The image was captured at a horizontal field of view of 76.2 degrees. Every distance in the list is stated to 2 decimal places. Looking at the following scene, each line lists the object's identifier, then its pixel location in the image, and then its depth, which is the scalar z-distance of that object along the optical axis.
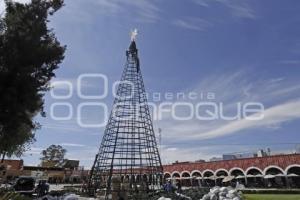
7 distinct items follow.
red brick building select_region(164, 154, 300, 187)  23.09
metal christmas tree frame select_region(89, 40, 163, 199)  10.25
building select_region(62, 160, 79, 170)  43.03
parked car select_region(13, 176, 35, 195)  14.13
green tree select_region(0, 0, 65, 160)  7.94
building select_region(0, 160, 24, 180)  30.76
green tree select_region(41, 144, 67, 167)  51.70
